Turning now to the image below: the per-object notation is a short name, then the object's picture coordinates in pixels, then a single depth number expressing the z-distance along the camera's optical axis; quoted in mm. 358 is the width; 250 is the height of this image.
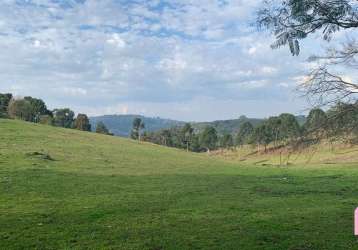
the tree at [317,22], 12109
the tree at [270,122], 100150
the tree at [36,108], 127000
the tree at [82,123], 136375
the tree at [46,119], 125562
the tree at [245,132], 141900
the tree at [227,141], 152000
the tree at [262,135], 124431
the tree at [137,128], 143750
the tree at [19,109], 120375
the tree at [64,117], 141500
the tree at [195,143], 150875
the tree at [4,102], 124388
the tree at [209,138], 147125
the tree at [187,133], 149250
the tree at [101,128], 143950
